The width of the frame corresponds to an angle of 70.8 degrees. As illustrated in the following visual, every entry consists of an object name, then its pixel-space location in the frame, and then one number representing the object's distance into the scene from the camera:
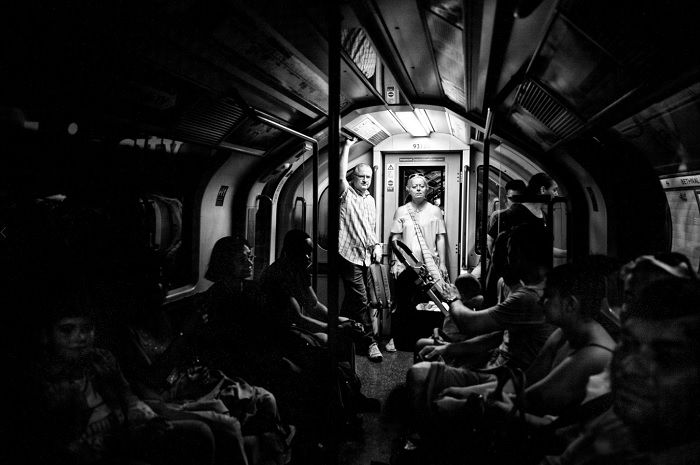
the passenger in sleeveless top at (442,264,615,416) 1.80
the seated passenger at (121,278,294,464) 2.15
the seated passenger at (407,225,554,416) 2.45
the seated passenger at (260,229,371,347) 3.22
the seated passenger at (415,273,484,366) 3.17
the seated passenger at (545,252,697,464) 1.63
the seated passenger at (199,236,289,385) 2.68
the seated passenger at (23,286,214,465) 1.70
